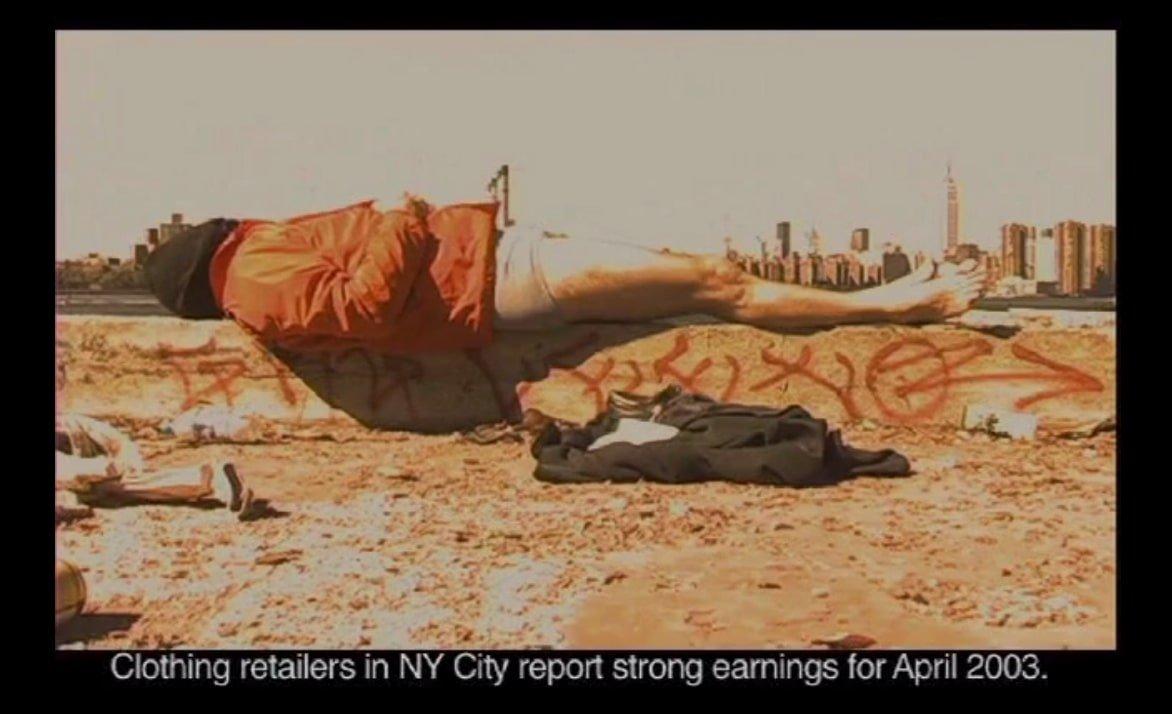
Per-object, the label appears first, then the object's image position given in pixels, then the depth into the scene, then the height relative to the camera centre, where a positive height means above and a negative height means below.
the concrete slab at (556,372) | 6.11 -0.14
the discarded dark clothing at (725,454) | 5.66 -0.46
